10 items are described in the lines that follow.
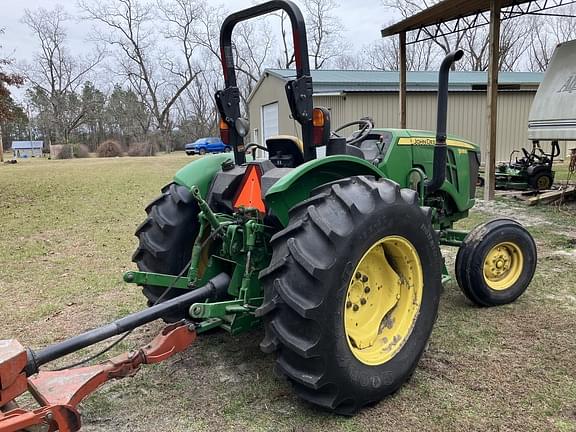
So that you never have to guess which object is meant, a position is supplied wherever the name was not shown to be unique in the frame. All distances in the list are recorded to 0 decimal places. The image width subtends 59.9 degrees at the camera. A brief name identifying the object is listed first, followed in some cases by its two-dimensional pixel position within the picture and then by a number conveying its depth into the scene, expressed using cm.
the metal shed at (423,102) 1706
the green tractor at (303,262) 234
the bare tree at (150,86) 4819
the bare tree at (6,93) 1341
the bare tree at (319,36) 4188
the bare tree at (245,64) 4315
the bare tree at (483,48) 3975
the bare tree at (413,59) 4616
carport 920
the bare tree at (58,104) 5191
